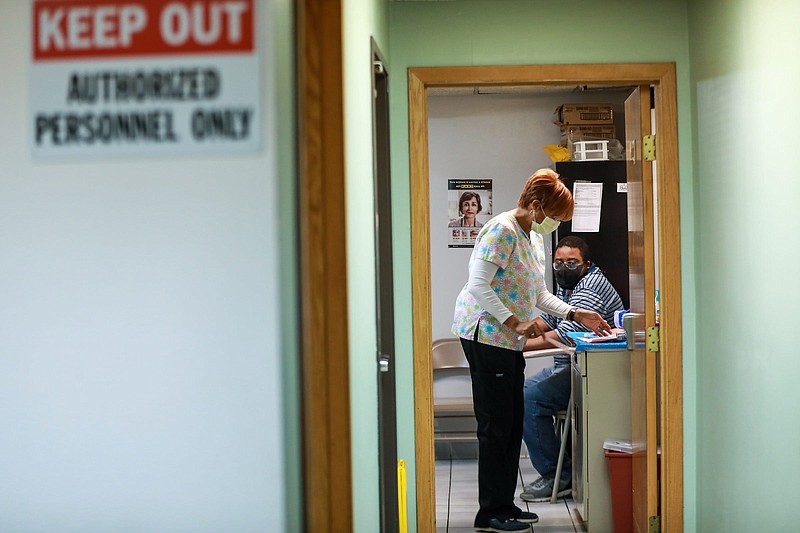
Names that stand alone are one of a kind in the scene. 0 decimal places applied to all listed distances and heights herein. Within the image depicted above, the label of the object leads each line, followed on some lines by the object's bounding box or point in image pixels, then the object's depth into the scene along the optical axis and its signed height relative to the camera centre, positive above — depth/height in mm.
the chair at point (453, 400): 6043 -917
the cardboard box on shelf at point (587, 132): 6022 +853
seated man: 5035 -747
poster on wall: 6359 +419
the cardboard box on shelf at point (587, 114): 6023 +971
